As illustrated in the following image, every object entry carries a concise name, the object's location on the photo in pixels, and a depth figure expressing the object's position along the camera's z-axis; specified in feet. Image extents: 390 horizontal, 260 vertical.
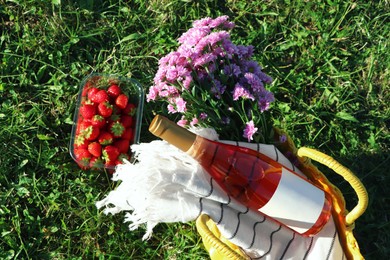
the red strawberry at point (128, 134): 5.81
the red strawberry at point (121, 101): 5.84
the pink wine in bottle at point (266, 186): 4.06
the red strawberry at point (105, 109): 5.74
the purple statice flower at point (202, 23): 4.86
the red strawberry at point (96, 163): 5.76
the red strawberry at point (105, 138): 5.70
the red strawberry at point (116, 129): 5.73
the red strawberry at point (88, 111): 5.78
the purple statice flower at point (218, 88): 4.75
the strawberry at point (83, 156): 5.79
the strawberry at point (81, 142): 5.75
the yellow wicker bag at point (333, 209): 3.90
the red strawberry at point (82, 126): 5.77
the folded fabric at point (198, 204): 3.95
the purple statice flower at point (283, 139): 4.75
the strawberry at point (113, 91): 5.92
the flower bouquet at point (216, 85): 4.68
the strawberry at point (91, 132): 5.67
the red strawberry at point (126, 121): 5.83
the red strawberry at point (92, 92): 5.89
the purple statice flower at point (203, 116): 4.91
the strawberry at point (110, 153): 5.70
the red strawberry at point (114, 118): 5.79
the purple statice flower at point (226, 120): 4.94
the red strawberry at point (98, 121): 5.69
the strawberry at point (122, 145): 5.77
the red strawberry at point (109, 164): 5.75
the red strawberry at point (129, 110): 5.90
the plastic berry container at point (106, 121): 5.73
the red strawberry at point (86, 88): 6.03
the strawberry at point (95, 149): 5.70
